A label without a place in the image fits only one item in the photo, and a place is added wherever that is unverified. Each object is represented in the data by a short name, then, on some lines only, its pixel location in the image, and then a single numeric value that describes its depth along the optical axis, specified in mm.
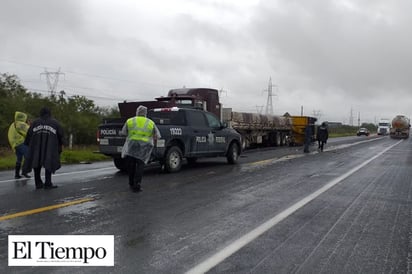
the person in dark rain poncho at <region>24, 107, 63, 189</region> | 8289
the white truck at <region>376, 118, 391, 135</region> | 75538
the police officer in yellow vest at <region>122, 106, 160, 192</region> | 8219
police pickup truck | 11109
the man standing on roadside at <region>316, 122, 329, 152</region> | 24181
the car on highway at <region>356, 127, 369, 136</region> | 74481
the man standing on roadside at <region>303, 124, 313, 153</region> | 22688
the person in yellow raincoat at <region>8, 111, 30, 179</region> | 10383
